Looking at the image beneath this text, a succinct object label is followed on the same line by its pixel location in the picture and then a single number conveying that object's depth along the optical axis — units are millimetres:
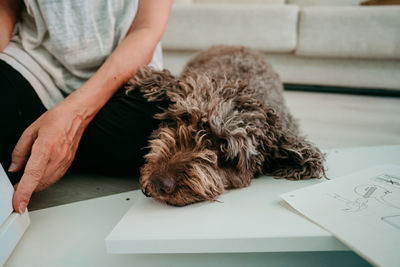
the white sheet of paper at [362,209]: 785
